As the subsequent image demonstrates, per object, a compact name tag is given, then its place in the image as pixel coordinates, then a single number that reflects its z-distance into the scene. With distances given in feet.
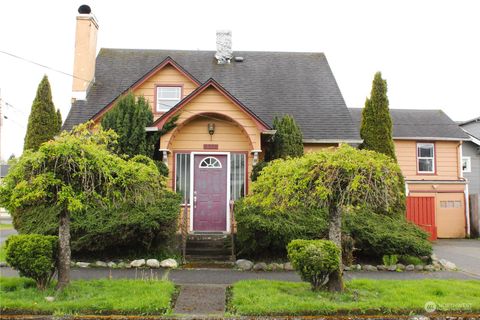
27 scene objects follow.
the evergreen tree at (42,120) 44.57
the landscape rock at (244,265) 32.32
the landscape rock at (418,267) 33.53
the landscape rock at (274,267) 32.40
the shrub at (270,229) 32.19
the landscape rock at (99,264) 32.55
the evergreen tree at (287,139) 41.93
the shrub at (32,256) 21.54
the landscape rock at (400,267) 33.42
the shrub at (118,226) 32.30
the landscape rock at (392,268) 33.45
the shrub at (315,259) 22.00
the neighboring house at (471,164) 72.49
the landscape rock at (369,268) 33.11
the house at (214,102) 42.60
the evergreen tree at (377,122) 48.59
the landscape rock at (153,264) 32.60
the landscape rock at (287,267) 32.45
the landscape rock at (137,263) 32.63
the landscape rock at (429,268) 33.27
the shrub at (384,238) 33.60
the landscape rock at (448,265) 33.80
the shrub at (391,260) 33.55
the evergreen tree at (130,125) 40.16
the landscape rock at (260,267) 32.40
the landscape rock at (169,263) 32.43
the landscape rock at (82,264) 32.35
